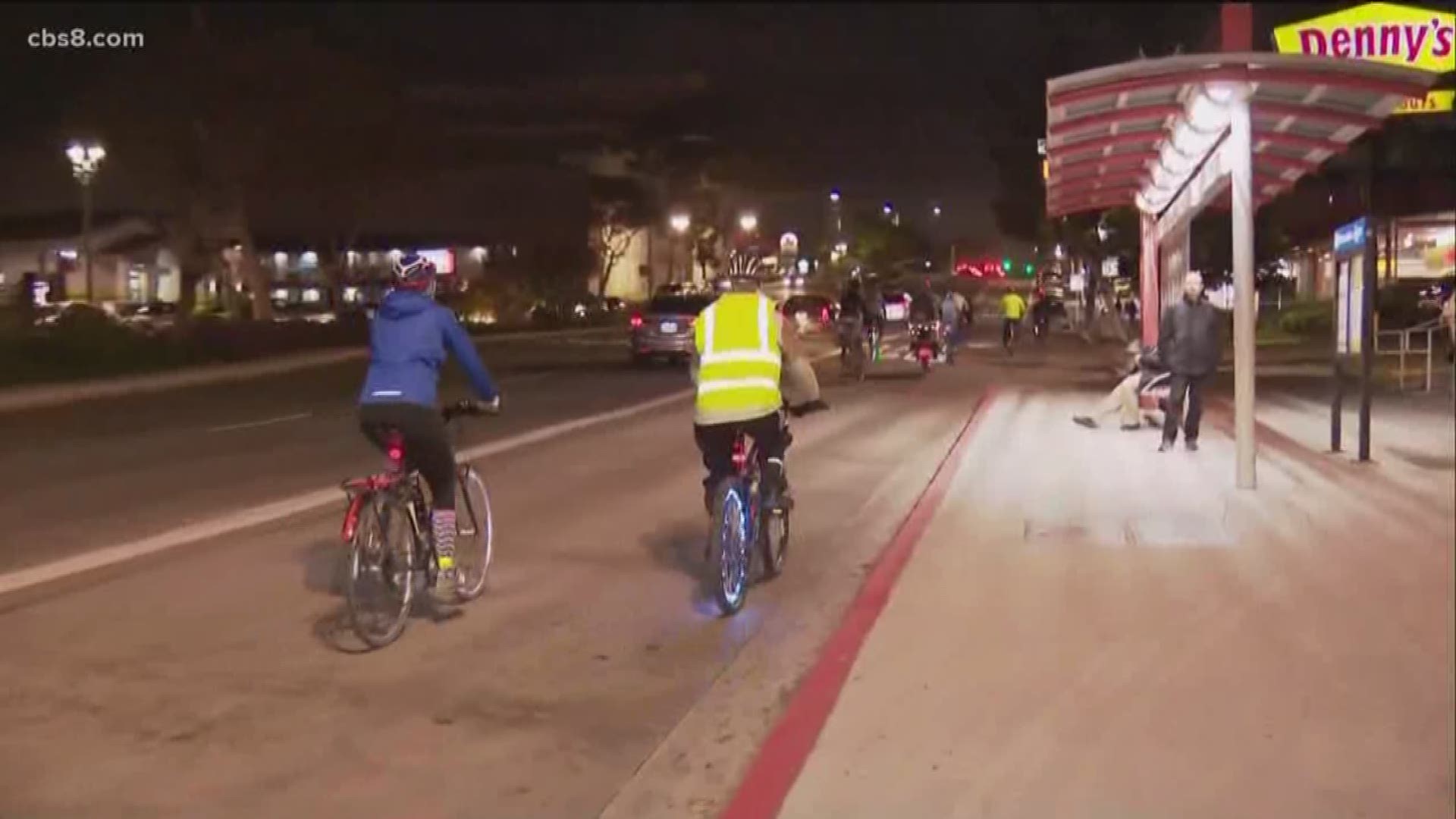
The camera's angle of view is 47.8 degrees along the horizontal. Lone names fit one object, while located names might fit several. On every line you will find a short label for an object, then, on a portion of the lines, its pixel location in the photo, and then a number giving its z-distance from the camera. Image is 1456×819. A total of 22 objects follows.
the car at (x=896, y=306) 57.22
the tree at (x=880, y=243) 124.31
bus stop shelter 11.30
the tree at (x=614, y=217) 72.19
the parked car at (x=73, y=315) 33.25
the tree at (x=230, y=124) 40.88
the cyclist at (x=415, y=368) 7.73
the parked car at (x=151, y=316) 40.94
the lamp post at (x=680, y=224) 72.25
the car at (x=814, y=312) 37.44
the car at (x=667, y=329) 34.28
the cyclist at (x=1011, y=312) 38.47
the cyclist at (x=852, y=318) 28.73
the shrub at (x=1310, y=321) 41.50
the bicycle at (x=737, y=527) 8.56
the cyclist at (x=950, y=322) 33.09
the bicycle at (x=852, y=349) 28.73
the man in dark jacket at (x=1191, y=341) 15.40
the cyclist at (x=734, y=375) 8.76
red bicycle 7.61
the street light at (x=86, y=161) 43.81
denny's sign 22.58
